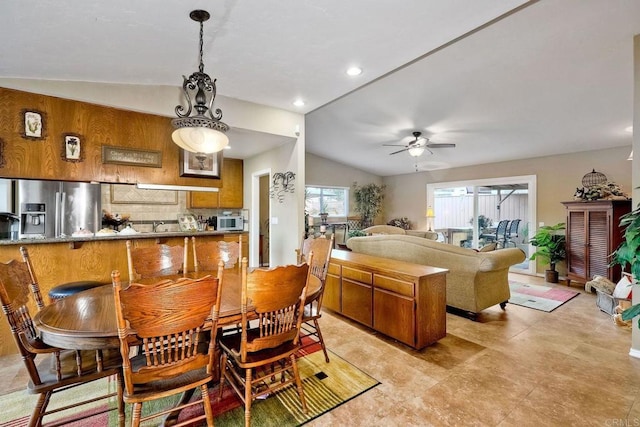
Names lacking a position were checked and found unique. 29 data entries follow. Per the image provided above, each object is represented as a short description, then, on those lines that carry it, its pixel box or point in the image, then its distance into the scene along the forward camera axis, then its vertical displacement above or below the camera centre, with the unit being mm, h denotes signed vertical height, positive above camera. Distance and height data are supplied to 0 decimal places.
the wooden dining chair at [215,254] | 2865 -436
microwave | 6129 -255
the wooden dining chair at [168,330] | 1323 -579
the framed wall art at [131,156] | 3373 +660
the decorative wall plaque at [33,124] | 2879 +875
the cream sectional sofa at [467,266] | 3439 -662
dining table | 1409 -582
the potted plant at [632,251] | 1794 -248
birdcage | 5289 +601
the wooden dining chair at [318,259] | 2590 -475
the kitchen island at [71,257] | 2701 -469
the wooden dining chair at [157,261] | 2480 -445
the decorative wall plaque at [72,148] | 3109 +684
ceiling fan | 5461 +1239
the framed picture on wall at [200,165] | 3877 +639
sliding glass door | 6527 +54
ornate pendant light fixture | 2154 +635
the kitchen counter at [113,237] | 2689 -283
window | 8305 +316
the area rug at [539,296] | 4188 -1348
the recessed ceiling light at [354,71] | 3001 +1471
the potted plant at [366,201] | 8977 +312
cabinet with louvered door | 4555 -416
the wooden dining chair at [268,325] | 1702 -747
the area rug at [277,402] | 1899 -1367
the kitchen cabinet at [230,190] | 6191 +462
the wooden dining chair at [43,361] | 1512 -878
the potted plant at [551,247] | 5504 -684
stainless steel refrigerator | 3391 +38
